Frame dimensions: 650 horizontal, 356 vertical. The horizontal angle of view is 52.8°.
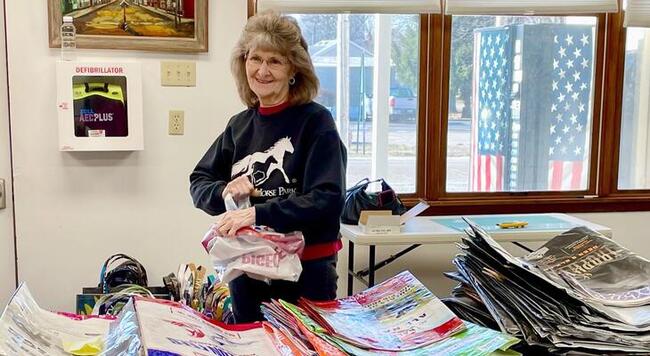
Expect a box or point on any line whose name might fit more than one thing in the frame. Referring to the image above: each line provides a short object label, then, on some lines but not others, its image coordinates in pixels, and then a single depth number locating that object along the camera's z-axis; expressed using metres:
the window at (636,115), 3.46
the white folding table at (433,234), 2.68
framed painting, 2.78
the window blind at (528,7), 3.12
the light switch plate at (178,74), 2.90
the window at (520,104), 3.33
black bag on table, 2.83
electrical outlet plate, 2.93
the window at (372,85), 3.20
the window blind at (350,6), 2.96
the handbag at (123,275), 2.65
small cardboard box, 2.72
